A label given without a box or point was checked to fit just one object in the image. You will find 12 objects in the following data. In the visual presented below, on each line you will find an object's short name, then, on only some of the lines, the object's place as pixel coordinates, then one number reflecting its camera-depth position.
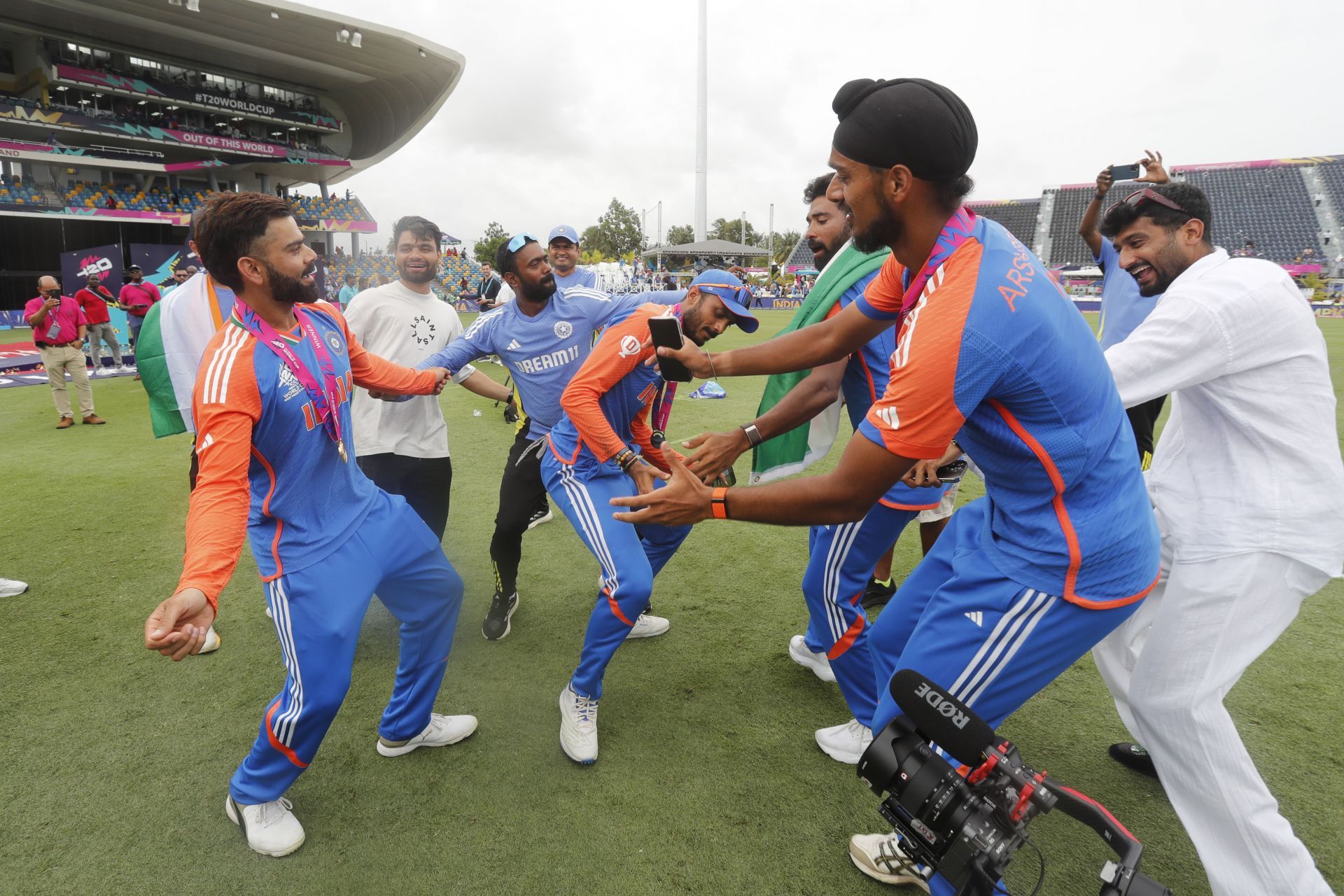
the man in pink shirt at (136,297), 13.48
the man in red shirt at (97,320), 12.91
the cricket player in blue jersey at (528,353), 4.10
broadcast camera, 1.28
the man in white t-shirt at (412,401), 4.27
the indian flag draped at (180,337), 3.81
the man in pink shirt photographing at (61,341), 9.54
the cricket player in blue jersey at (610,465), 3.15
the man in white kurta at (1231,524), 2.07
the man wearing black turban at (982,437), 1.65
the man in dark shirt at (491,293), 12.72
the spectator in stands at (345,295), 18.06
